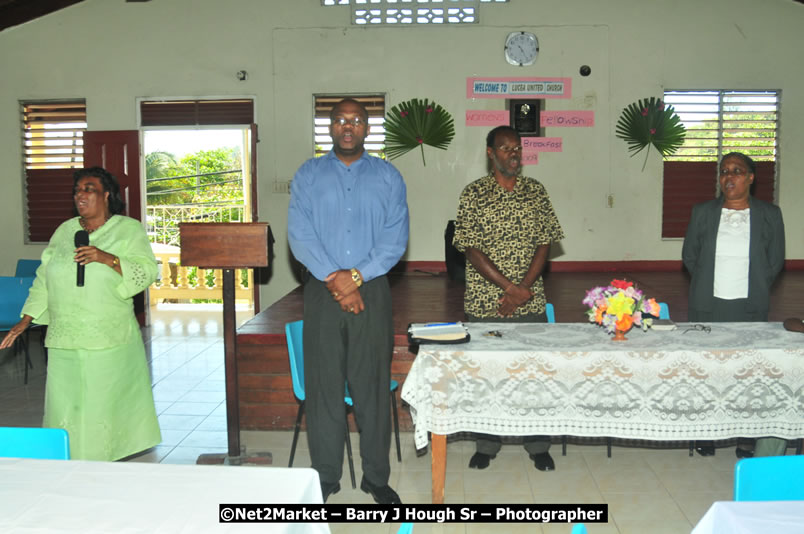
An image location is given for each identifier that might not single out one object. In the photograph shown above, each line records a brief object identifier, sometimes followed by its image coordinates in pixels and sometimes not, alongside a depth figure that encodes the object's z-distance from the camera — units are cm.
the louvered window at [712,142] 805
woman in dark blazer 350
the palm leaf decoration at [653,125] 790
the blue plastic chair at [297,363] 340
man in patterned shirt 346
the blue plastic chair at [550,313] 392
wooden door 806
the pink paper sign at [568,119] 800
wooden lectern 334
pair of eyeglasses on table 317
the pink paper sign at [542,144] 803
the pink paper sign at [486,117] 798
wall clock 791
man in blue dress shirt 299
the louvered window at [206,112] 812
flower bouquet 296
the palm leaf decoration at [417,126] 796
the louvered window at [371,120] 810
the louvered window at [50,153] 826
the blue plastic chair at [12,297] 562
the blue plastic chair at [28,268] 715
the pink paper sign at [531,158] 807
